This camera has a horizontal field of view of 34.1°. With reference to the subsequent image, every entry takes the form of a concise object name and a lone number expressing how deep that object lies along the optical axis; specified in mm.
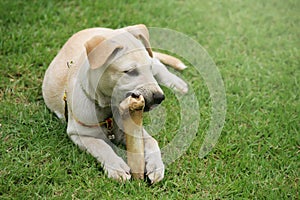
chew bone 3787
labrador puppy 3736
